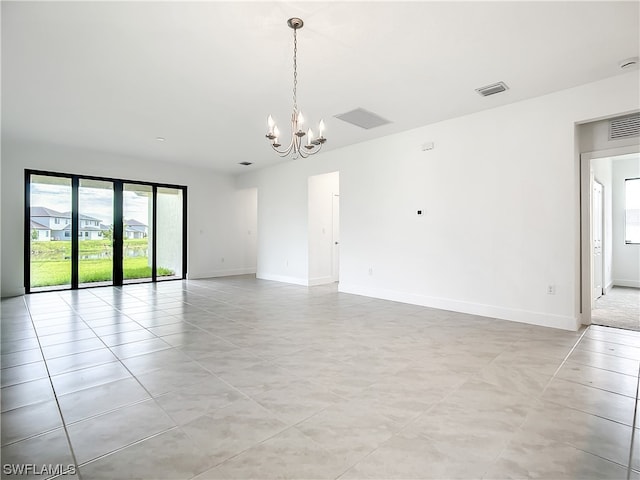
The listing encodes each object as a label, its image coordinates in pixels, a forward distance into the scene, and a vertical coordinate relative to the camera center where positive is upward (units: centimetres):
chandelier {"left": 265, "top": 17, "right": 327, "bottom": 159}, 261 +113
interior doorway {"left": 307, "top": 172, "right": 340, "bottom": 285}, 727 +29
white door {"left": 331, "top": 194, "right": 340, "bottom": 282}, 780 +4
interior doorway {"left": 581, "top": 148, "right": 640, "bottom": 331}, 401 -1
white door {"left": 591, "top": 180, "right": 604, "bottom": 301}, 523 +6
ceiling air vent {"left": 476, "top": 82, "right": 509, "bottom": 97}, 373 +184
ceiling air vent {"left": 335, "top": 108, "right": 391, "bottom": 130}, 459 +185
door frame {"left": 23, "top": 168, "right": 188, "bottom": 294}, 619 +32
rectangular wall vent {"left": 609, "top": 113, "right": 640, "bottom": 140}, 365 +135
